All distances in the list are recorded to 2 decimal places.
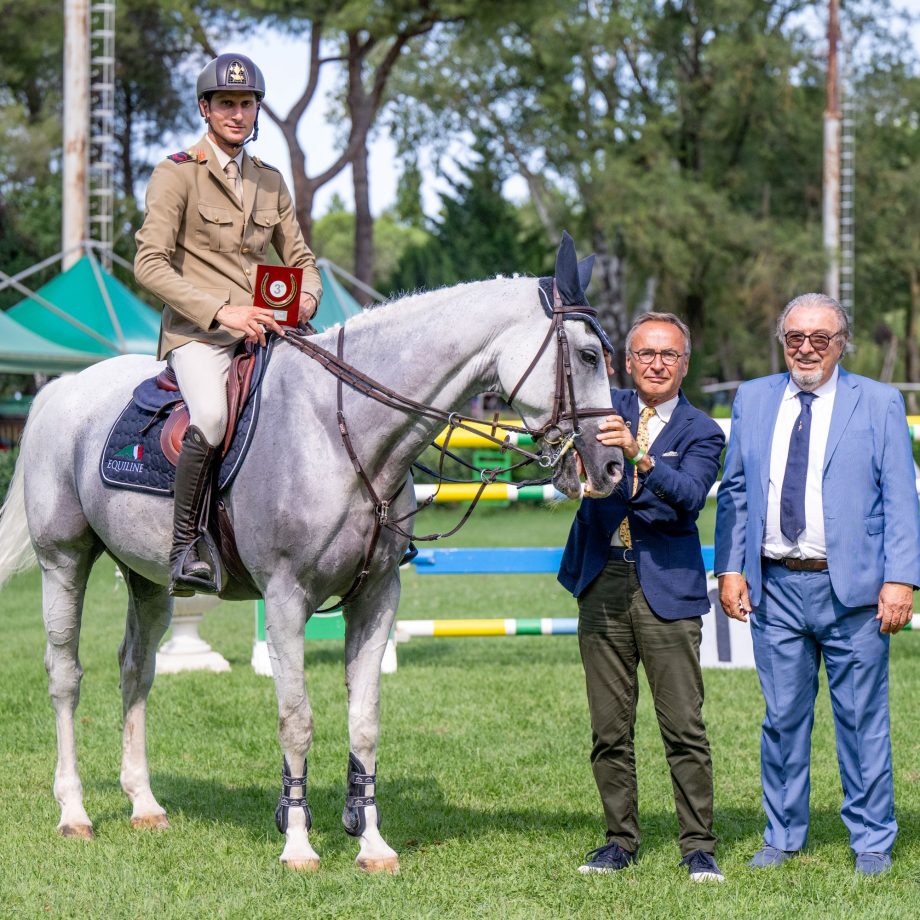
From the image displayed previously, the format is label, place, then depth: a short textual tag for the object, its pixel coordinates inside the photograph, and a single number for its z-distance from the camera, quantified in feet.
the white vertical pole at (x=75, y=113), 68.49
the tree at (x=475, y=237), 133.14
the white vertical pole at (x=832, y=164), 107.65
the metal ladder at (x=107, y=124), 74.46
